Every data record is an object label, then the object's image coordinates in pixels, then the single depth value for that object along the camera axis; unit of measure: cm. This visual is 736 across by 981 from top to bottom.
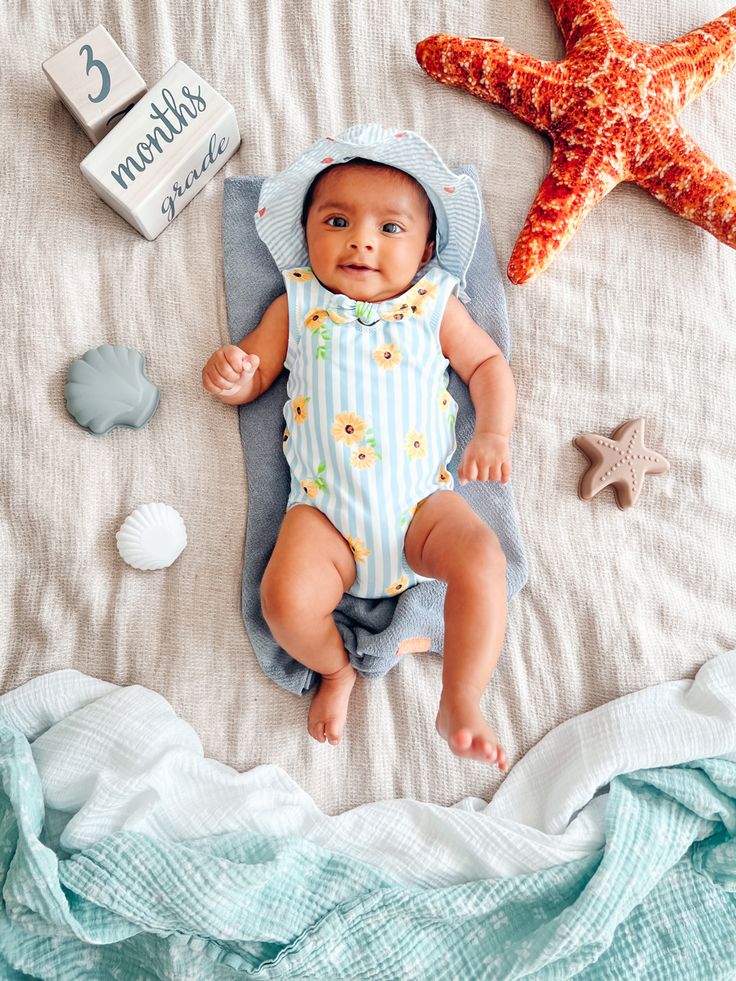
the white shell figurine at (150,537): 111
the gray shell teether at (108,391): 112
